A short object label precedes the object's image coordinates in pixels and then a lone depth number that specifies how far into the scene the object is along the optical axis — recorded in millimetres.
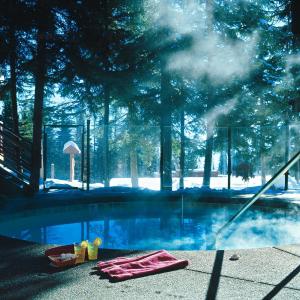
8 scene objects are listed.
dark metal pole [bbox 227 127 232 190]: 11951
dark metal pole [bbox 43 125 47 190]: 11295
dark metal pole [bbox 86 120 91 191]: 11439
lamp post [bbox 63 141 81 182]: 13278
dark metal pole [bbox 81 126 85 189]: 11625
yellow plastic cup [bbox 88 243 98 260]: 3936
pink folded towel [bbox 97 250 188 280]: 3346
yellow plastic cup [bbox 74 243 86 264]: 3819
